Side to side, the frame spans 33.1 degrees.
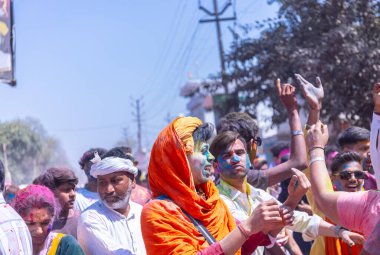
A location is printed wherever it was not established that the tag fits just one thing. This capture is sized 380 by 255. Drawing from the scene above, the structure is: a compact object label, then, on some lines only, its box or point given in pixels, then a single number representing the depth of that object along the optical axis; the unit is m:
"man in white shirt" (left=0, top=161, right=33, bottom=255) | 3.30
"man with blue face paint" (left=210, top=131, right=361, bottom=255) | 4.36
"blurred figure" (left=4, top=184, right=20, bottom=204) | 7.73
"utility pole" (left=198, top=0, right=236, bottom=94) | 23.14
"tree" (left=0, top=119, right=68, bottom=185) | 17.58
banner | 6.28
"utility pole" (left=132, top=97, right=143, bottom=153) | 64.71
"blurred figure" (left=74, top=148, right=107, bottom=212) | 5.71
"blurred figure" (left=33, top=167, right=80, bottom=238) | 5.41
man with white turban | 4.19
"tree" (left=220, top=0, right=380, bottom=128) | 12.55
